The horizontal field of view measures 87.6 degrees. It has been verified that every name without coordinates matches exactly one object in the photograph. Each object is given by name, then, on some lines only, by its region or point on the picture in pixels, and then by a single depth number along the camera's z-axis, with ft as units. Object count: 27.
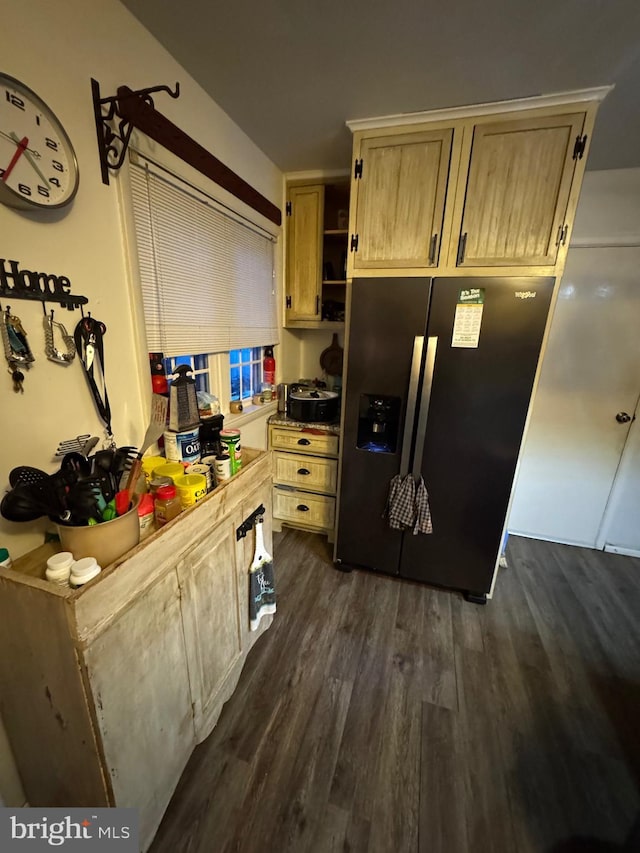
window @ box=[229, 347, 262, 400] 7.21
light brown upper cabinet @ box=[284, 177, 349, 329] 7.53
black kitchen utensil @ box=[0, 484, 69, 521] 2.63
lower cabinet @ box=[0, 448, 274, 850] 2.37
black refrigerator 5.30
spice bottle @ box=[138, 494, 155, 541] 3.14
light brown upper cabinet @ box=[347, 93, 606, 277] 4.91
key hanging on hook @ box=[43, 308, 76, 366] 3.08
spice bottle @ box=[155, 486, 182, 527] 3.22
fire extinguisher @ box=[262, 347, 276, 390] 8.09
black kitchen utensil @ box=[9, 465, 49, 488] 2.82
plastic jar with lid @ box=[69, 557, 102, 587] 2.35
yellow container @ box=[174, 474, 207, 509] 3.39
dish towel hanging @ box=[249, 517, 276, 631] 4.77
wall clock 2.57
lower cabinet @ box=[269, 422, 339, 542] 7.59
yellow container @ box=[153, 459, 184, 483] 3.55
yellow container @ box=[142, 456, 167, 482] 3.65
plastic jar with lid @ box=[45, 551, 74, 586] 2.38
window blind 4.22
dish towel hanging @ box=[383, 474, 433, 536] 6.15
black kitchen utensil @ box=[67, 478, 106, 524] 2.61
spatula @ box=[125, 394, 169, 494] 2.98
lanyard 3.36
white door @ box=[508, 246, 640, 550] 7.18
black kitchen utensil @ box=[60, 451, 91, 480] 2.87
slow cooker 7.52
